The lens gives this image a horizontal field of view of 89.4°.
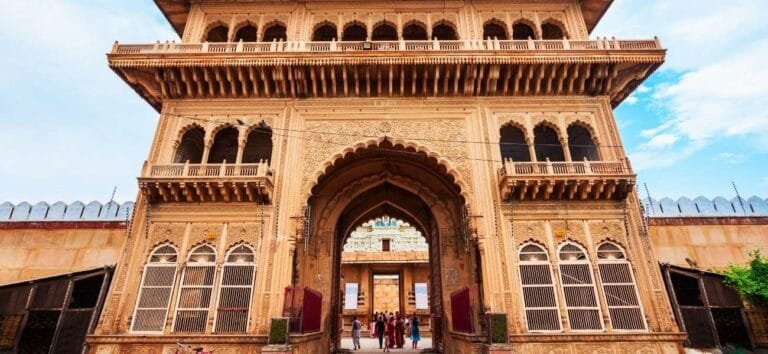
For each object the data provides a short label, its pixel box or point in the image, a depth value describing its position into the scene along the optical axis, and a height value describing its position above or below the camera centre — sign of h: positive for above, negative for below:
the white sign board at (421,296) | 21.92 +1.73
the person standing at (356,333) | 14.98 -0.14
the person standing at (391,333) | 14.98 -0.15
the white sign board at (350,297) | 21.80 +1.70
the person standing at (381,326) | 15.50 +0.11
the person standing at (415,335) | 15.33 -0.24
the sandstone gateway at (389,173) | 9.34 +4.12
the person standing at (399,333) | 15.16 -0.16
